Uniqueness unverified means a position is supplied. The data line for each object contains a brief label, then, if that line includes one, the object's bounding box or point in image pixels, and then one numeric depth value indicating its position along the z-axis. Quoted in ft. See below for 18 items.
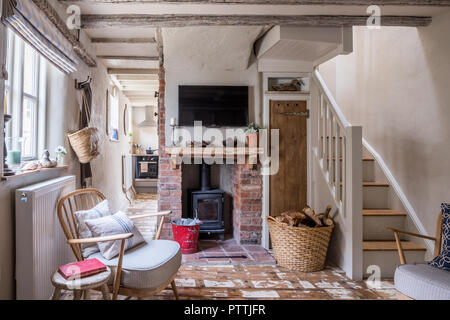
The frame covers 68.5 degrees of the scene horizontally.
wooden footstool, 5.97
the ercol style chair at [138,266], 6.89
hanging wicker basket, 10.05
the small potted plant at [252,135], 12.60
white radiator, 6.63
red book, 6.20
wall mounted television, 12.92
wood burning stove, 13.98
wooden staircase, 10.19
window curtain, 6.12
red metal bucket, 12.17
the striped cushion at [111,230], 7.52
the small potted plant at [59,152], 8.84
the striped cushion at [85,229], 7.64
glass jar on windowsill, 7.01
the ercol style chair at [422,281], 6.50
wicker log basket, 10.50
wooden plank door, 13.03
